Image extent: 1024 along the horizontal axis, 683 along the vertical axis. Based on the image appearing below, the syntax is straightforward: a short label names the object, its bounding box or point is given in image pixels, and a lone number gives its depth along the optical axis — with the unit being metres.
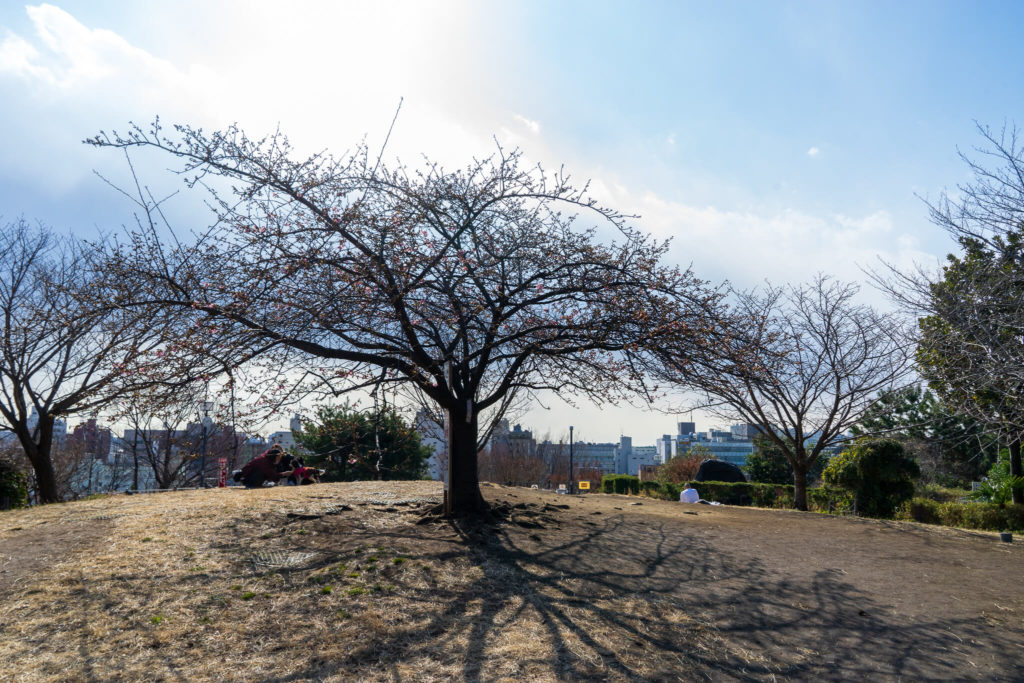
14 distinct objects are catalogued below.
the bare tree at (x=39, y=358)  14.20
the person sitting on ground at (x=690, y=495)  16.09
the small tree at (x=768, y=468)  25.53
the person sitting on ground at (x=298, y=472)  15.45
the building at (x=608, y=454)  154.30
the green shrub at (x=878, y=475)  13.97
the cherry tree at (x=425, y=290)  7.26
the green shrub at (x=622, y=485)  23.81
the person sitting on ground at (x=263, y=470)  15.73
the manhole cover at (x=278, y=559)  6.38
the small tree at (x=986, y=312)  8.24
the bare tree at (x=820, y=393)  15.04
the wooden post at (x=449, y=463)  8.70
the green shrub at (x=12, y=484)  13.62
